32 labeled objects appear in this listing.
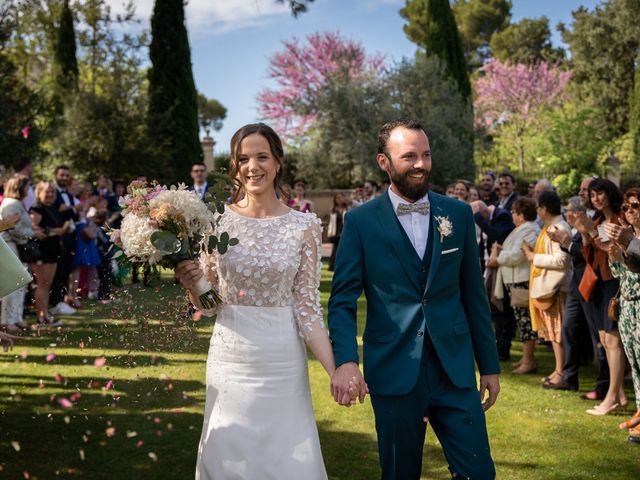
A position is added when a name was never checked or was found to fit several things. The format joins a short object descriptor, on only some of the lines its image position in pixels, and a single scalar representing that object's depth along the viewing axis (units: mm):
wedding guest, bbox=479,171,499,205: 12116
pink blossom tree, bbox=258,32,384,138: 41156
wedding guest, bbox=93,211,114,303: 12594
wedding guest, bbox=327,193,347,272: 15492
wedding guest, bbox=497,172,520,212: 9664
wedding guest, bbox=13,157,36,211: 10953
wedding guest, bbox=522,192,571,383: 7387
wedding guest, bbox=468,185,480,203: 10727
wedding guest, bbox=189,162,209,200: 12234
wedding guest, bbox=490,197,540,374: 8016
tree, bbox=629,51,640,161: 32094
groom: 3395
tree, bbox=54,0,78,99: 30219
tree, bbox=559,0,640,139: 38556
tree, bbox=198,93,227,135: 78000
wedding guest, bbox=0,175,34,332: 9469
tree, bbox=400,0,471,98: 29880
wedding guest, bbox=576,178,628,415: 6348
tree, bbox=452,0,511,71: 57500
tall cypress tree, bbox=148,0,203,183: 24344
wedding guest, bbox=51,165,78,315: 11016
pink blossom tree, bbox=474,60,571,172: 43125
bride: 3455
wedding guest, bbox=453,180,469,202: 10219
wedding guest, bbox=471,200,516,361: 8695
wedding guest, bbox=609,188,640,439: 5500
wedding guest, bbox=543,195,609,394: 6938
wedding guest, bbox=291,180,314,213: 15641
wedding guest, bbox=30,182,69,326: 10234
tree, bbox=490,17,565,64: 51219
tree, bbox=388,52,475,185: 29781
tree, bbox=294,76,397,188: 30781
